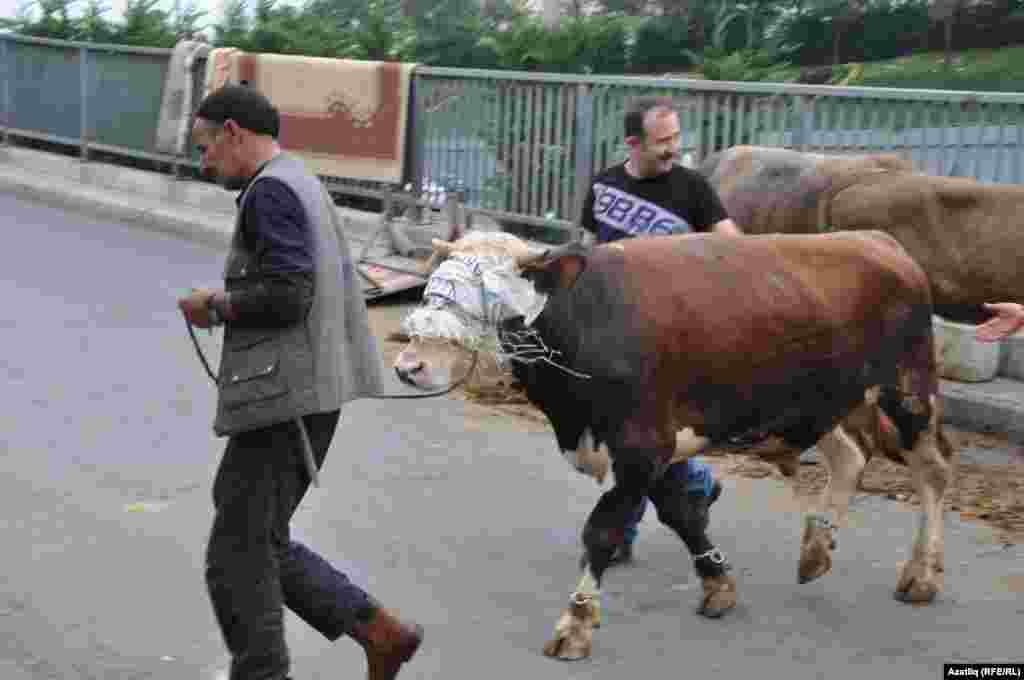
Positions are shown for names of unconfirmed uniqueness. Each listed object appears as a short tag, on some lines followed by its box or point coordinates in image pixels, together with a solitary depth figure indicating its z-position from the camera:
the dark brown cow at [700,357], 5.45
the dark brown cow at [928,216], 8.17
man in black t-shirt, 6.24
